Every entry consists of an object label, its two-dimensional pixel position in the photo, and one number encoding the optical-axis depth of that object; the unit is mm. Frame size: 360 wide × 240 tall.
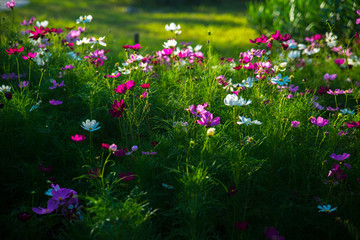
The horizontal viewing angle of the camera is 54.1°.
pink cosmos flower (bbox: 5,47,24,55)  2423
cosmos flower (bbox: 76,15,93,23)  3246
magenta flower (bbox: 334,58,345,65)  3503
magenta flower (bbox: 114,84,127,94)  2010
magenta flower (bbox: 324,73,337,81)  3168
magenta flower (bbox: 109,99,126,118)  1926
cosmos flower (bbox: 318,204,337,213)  1719
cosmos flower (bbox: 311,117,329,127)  2067
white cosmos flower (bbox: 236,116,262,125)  2016
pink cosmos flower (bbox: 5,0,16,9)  3085
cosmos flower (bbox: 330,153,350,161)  1892
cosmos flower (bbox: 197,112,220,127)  1906
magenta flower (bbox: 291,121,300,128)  2030
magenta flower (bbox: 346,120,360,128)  2006
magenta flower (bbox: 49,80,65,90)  2584
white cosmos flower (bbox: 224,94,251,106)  1975
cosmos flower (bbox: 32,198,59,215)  1618
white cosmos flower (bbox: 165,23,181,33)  3094
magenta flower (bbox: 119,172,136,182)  1675
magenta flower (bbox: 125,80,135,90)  2008
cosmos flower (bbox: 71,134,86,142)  1863
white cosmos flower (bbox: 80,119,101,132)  2004
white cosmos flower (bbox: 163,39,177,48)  2951
